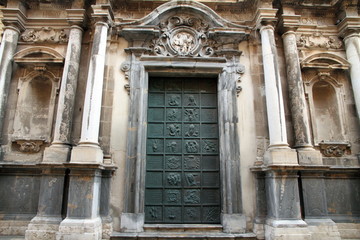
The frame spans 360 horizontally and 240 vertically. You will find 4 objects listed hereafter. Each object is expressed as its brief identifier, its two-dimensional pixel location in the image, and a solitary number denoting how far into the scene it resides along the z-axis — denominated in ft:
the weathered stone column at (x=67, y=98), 19.72
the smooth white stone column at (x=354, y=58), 22.75
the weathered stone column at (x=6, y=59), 21.99
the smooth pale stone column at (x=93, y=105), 18.93
